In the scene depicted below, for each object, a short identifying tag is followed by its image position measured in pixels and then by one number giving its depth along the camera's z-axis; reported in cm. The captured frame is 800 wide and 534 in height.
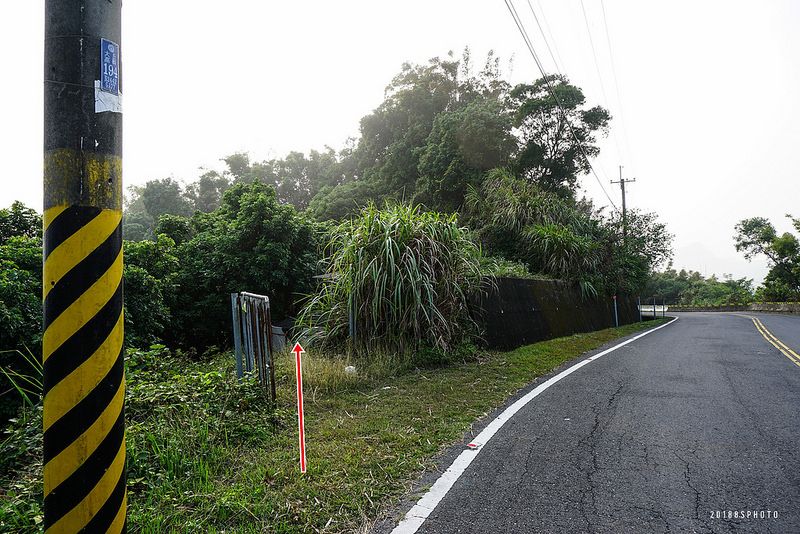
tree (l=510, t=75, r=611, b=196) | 2208
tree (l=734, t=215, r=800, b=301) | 3859
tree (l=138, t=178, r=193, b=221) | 3359
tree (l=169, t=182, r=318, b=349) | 1120
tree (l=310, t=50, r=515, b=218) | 1955
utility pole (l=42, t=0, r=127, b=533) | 169
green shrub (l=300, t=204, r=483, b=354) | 757
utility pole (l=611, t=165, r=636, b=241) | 2164
